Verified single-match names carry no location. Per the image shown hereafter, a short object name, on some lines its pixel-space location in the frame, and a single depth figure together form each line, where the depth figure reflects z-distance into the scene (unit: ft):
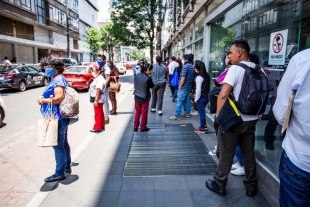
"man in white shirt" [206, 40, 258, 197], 8.93
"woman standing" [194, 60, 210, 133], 18.72
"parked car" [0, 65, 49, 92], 40.88
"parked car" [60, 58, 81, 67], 79.61
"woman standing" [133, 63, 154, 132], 18.95
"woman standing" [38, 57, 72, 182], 10.82
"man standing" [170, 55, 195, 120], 21.66
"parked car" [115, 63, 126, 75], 97.19
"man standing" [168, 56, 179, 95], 32.54
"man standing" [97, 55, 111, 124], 22.06
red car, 43.80
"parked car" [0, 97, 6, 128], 21.36
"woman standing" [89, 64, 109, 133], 18.52
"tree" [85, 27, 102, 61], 133.90
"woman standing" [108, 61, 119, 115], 24.94
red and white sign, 10.79
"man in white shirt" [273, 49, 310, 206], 5.01
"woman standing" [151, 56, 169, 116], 25.31
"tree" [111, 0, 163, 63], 69.05
